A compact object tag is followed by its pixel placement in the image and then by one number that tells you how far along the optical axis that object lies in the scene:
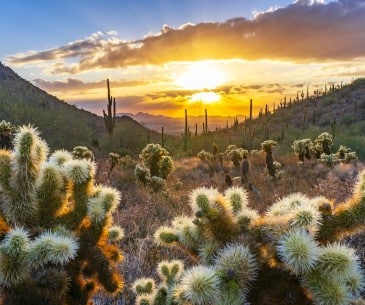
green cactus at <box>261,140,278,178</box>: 16.72
